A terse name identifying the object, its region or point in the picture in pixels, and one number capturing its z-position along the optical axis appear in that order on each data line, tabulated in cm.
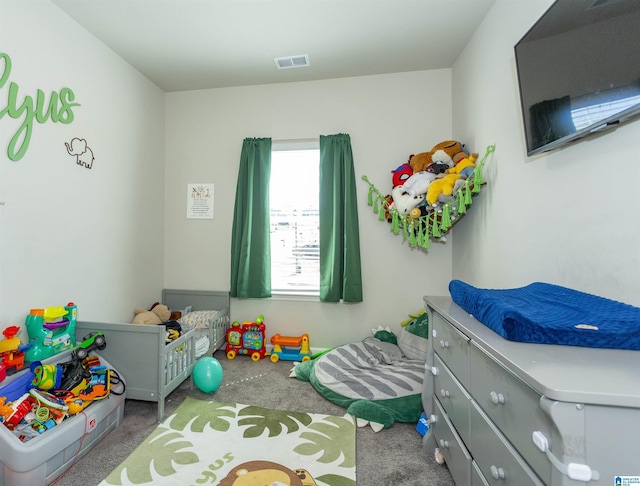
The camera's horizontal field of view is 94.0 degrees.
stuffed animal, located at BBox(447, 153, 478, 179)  203
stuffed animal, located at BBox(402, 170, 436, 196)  229
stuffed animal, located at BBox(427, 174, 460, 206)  210
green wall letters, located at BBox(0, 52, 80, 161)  166
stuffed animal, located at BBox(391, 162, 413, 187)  257
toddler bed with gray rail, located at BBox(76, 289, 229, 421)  187
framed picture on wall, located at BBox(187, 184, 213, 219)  310
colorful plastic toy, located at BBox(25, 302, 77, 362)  173
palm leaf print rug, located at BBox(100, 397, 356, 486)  143
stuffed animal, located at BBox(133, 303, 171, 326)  252
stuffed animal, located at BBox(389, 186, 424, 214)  232
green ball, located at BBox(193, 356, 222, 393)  214
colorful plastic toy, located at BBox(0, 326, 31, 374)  157
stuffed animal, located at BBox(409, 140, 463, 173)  236
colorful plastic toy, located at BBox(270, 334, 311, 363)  279
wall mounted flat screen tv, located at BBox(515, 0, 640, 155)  88
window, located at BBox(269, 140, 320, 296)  301
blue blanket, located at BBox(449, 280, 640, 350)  78
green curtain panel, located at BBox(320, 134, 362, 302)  276
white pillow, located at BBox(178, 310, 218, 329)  270
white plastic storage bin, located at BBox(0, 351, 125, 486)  128
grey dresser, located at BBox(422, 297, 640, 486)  58
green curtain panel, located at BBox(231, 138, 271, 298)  291
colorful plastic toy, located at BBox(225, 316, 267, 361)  282
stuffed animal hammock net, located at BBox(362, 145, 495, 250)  196
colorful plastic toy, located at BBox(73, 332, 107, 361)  178
